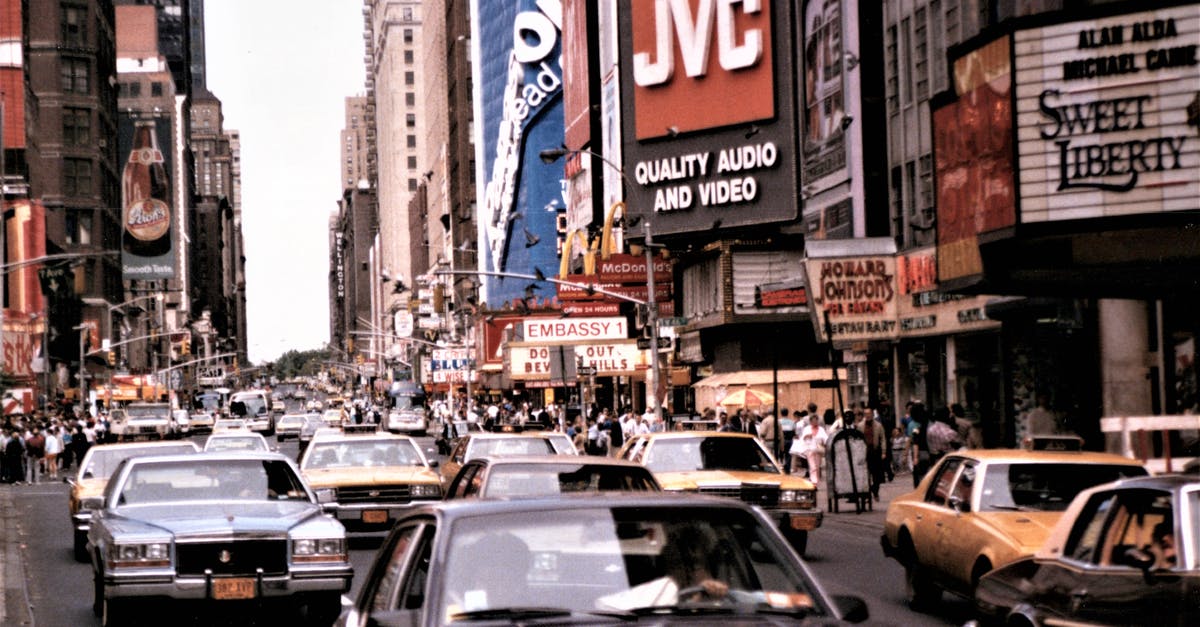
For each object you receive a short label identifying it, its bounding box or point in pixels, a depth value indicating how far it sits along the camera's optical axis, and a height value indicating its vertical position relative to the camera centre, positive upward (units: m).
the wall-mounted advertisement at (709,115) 66.19 +7.75
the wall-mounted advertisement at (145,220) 140.88 +9.10
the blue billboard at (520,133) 121.12 +13.46
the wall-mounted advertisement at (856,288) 37.53 +0.60
